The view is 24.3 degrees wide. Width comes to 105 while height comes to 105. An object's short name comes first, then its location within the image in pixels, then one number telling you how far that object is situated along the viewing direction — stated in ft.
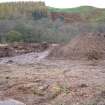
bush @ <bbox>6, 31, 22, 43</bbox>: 83.88
